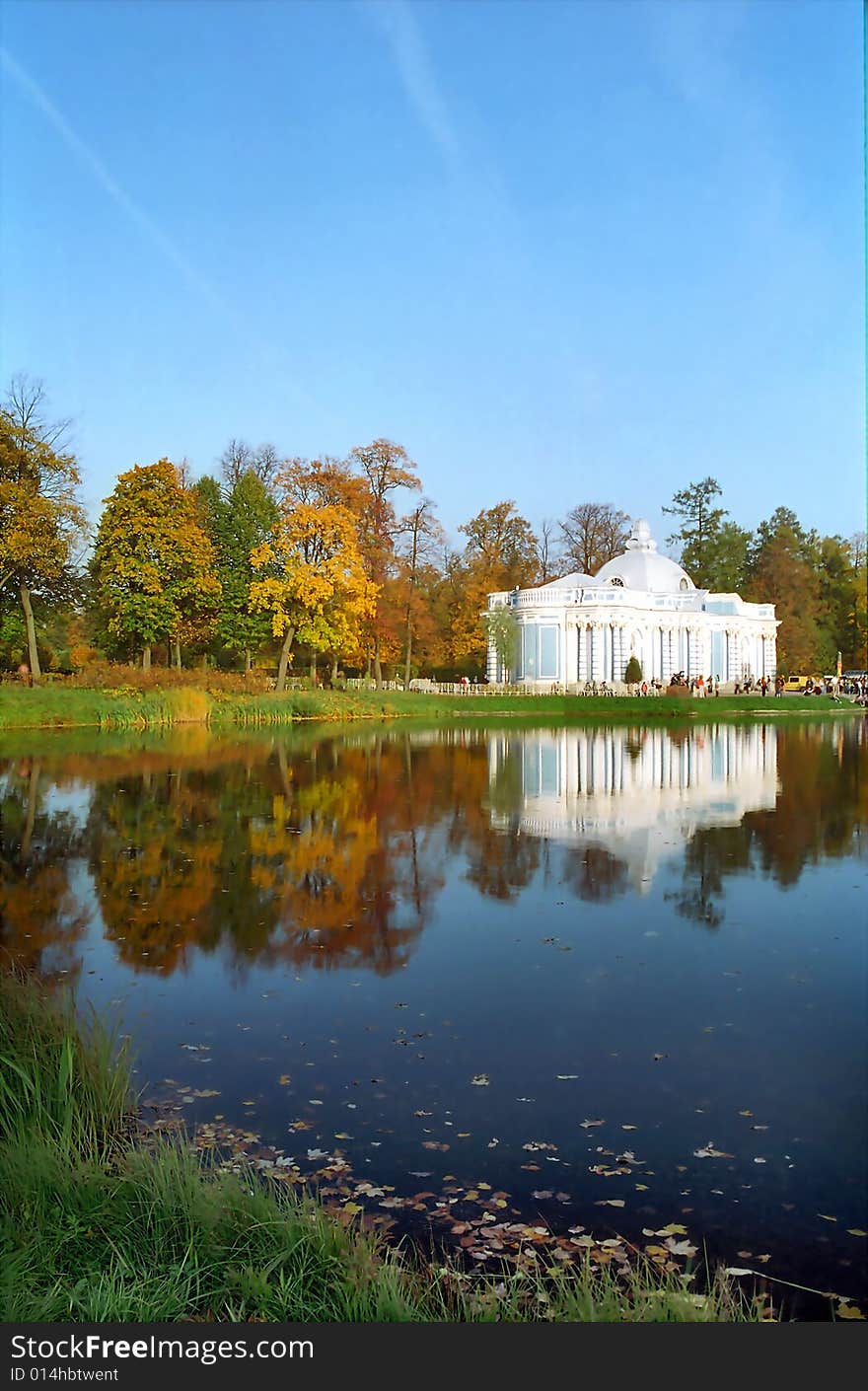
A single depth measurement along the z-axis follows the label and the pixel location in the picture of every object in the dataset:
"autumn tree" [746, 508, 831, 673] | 67.06
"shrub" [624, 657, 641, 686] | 58.75
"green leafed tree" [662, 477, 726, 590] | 77.50
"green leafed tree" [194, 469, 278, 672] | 46.84
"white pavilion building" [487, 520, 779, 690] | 61.03
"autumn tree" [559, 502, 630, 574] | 74.62
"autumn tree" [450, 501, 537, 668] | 60.72
